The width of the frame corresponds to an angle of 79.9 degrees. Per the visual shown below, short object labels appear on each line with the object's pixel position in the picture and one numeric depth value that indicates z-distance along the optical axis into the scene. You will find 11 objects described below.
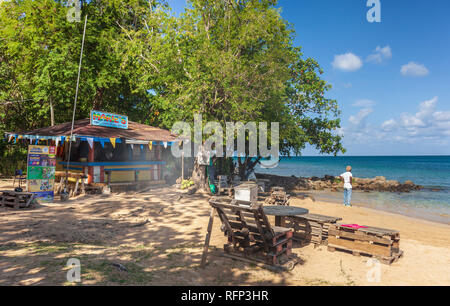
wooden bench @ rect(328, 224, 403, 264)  6.44
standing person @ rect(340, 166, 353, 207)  13.90
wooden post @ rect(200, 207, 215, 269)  5.58
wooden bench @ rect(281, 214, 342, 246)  7.71
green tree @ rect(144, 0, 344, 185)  14.56
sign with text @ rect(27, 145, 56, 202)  11.48
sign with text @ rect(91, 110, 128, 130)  15.85
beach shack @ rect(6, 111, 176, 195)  14.66
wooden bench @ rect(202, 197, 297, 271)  5.65
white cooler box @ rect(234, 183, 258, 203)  12.12
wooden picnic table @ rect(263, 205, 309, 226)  7.21
